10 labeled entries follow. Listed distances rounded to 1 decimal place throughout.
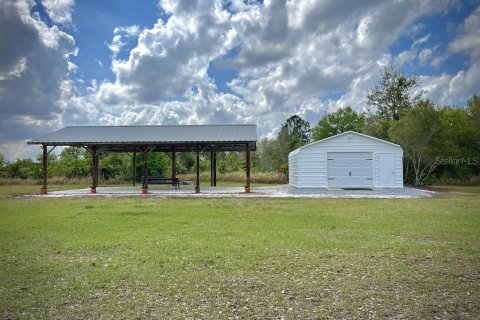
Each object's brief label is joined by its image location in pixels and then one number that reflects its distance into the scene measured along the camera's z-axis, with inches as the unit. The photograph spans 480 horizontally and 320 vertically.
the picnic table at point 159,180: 909.3
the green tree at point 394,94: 1553.6
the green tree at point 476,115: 1263.5
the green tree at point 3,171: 1355.8
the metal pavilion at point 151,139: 838.5
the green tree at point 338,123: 1879.9
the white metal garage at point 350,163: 875.4
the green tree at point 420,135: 1072.2
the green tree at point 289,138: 1781.6
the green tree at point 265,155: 1855.3
